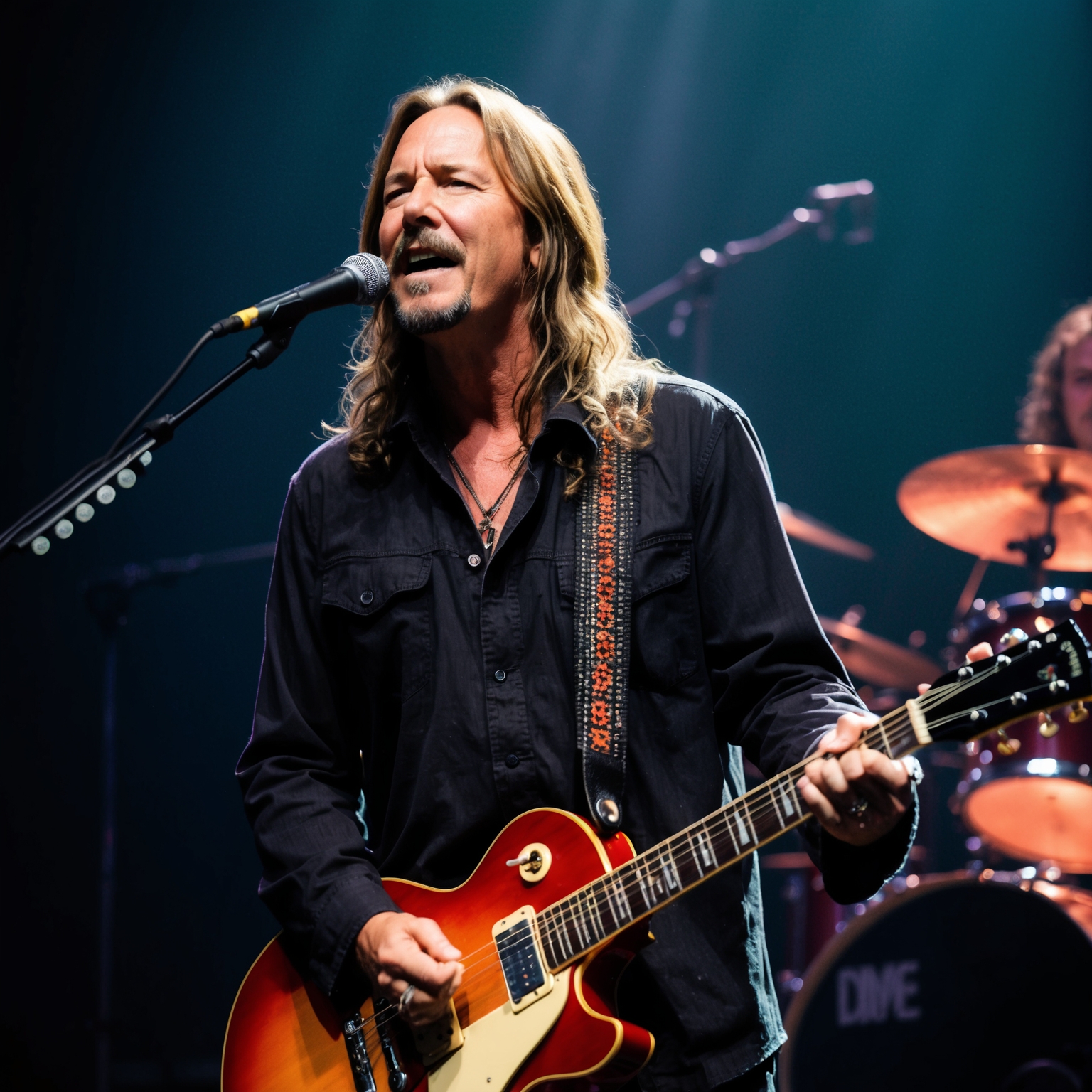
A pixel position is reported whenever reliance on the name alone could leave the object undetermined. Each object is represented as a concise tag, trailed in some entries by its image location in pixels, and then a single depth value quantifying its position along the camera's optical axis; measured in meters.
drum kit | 3.63
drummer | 4.96
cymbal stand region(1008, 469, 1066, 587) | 4.45
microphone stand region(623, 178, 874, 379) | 4.96
